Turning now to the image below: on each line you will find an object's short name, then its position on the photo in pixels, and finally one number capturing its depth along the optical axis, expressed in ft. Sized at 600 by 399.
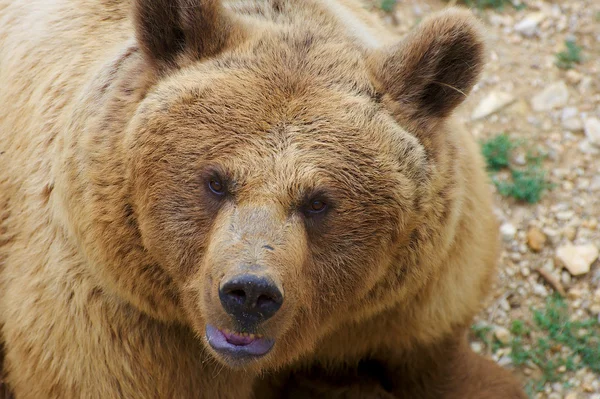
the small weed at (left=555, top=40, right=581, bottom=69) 44.27
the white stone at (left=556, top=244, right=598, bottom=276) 38.11
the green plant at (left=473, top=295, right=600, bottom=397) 36.27
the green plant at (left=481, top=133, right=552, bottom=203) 40.70
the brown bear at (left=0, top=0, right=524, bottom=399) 21.72
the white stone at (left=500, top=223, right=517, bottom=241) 40.14
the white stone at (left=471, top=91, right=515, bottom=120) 43.50
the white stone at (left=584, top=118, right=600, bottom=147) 41.86
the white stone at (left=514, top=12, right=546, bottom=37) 45.80
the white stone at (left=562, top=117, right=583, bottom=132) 42.37
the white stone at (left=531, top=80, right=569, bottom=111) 43.19
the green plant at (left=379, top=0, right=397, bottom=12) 46.44
